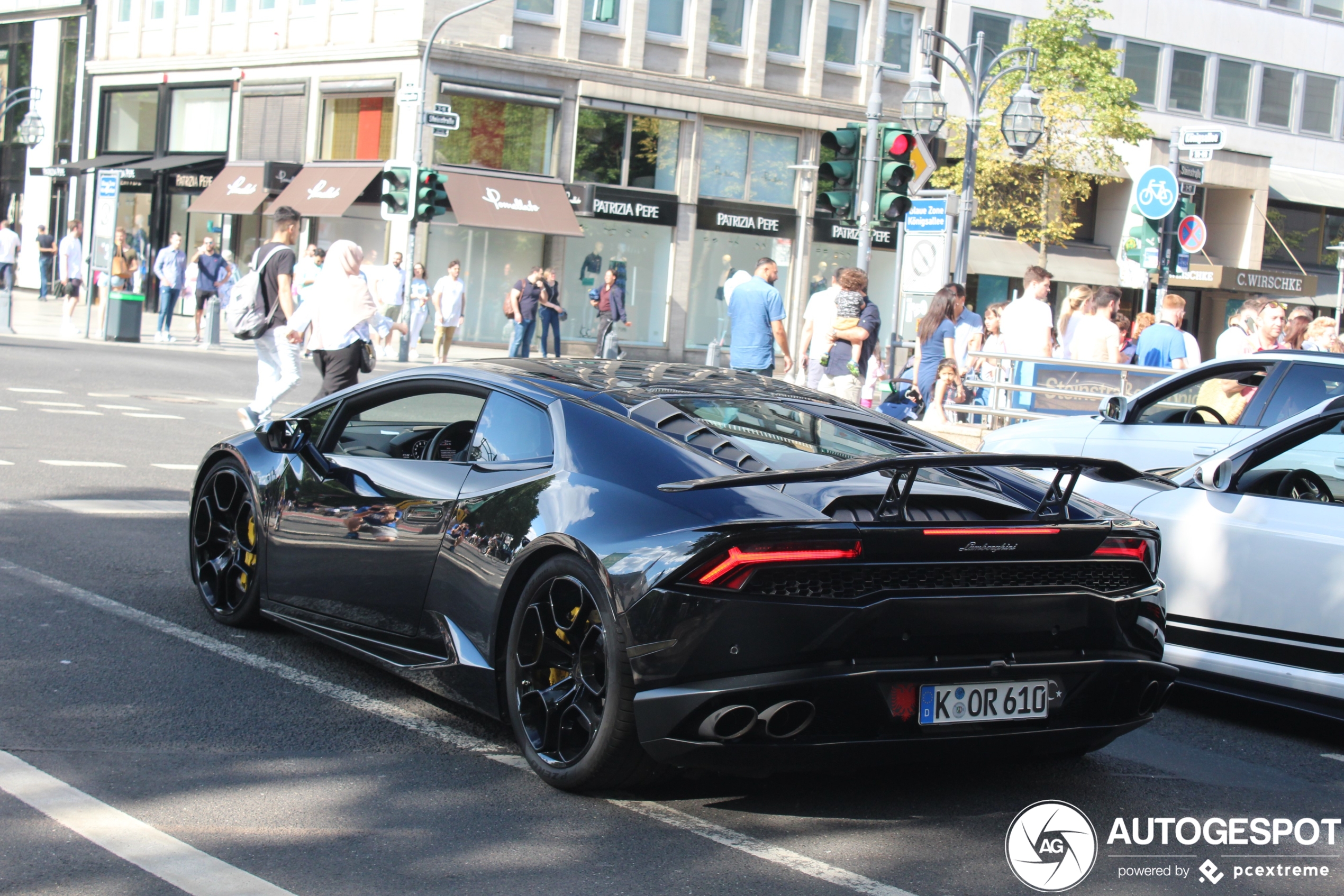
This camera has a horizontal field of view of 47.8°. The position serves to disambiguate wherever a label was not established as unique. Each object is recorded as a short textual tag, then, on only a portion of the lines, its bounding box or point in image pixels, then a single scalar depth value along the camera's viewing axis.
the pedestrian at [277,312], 12.68
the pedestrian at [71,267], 29.17
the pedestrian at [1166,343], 13.17
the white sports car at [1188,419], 7.04
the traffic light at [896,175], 14.32
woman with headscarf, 11.77
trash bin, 25.95
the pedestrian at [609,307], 31.11
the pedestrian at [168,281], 27.44
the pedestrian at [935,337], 13.94
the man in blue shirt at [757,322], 13.29
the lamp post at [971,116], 17.41
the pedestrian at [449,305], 27.28
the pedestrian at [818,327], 13.63
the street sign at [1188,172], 17.48
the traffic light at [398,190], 26.03
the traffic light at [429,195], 25.81
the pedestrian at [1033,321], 14.60
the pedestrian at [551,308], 28.38
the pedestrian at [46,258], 39.81
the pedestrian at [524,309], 27.62
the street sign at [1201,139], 18.05
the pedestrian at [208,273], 27.34
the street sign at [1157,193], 17.55
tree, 35.22
